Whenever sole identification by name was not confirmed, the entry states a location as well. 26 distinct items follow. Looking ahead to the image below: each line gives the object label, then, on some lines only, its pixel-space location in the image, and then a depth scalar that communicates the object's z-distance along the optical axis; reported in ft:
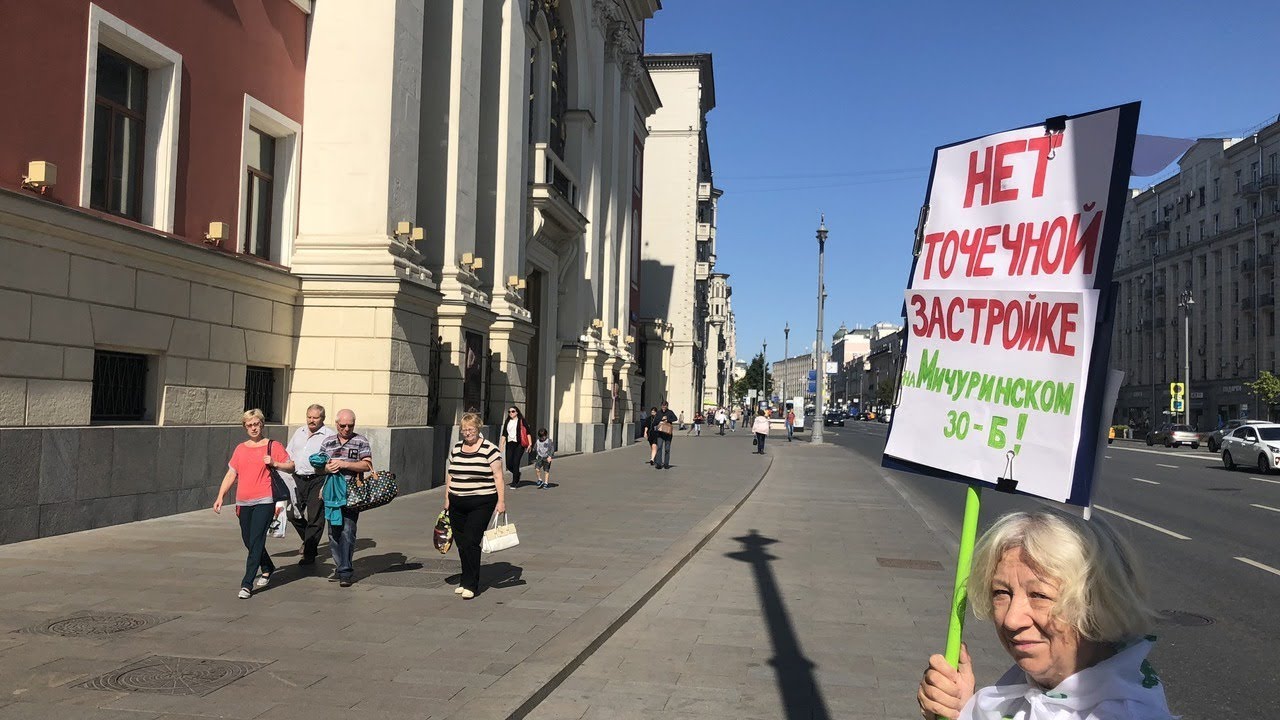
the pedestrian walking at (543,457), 66.16
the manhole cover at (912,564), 36.29
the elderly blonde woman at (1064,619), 6.66
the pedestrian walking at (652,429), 87.51
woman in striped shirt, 29.25
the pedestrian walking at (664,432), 84.17
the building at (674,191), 231.30
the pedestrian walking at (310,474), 31.60
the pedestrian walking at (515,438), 65.92
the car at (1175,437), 172.76
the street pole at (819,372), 151.43
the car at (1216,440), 146.41
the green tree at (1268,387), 189.57
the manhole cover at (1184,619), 26.81
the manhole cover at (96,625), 21.77
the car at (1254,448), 95.25
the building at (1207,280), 215.92
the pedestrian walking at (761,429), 118.21
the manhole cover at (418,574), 29.96
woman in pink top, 27.17
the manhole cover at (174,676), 17.99
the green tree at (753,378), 416.46
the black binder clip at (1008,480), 9.27
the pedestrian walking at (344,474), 29.50
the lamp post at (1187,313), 214.42
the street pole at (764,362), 382.22
